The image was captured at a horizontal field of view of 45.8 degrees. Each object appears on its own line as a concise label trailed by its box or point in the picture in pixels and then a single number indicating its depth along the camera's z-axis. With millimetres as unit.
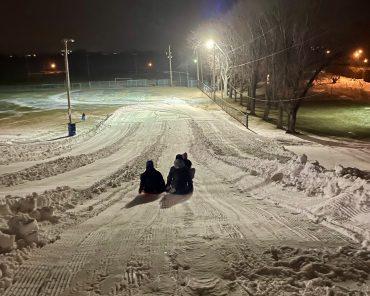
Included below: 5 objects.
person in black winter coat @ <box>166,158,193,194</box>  11336
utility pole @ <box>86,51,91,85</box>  127812
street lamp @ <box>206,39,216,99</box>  49500
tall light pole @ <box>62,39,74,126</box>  28516
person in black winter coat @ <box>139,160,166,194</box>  11453
